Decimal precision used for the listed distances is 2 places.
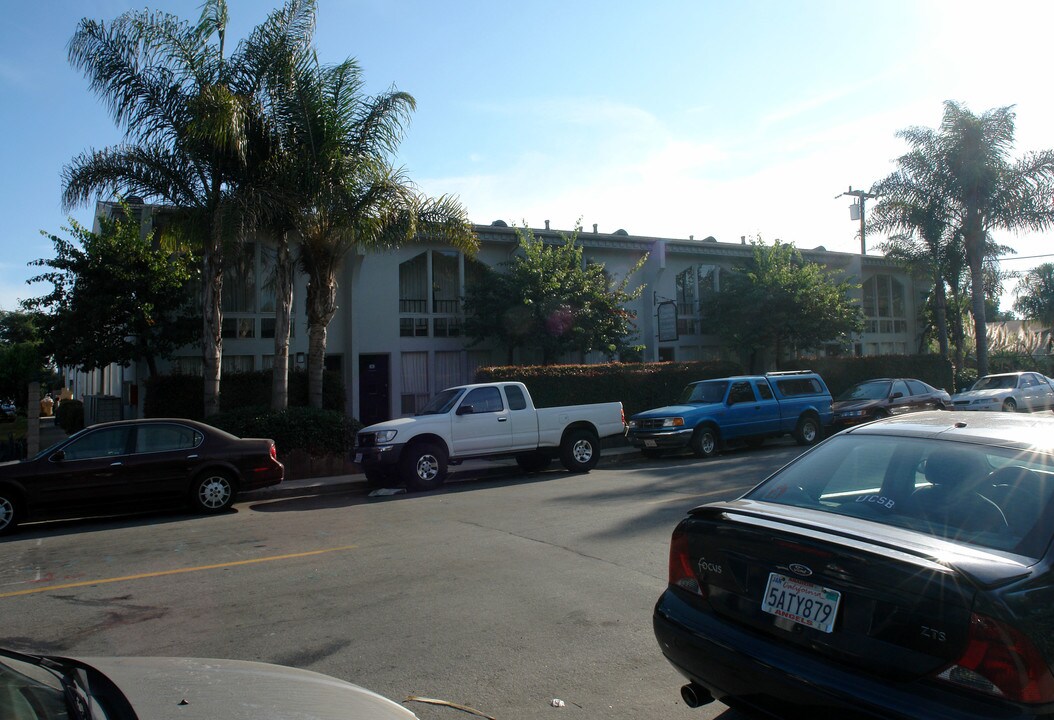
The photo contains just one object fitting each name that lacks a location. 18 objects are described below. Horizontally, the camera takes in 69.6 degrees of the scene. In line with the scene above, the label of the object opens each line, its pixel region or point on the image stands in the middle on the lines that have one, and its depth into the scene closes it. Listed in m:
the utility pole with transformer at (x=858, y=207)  36.53
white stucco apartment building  19.88
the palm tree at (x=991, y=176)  27.70
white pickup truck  12.96
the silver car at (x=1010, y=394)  21.59
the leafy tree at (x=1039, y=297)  52.38
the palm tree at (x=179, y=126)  14.22
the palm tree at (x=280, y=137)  14.43
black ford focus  2.79
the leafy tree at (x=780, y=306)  24.83
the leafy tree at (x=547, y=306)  20.73
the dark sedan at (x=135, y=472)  10.08
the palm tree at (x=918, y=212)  28.58
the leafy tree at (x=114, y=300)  16.00
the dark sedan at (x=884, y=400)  19.97
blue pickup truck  16.61
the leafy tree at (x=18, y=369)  35.50
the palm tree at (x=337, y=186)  14.66
